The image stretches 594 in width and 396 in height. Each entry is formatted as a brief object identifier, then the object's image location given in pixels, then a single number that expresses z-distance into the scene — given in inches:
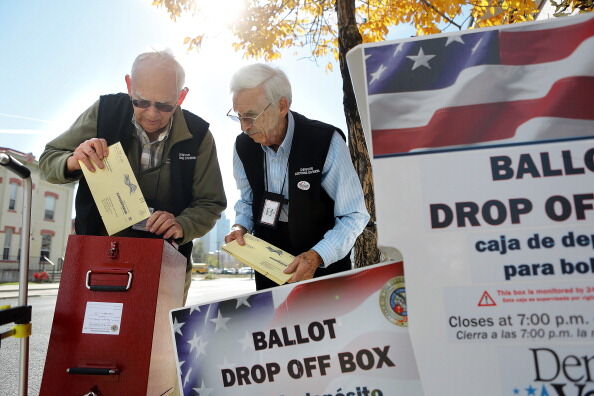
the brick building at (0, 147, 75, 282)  1056.8
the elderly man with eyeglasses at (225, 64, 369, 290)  80.5
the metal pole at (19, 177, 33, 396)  54.9
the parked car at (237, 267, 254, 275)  2809.5
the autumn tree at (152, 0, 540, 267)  147.6
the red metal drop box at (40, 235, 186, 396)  59.6
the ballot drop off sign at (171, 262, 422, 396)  41.7
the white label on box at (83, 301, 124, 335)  60.8
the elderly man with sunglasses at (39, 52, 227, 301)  80.0
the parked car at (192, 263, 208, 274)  2071.1
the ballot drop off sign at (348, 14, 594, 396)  35.4
